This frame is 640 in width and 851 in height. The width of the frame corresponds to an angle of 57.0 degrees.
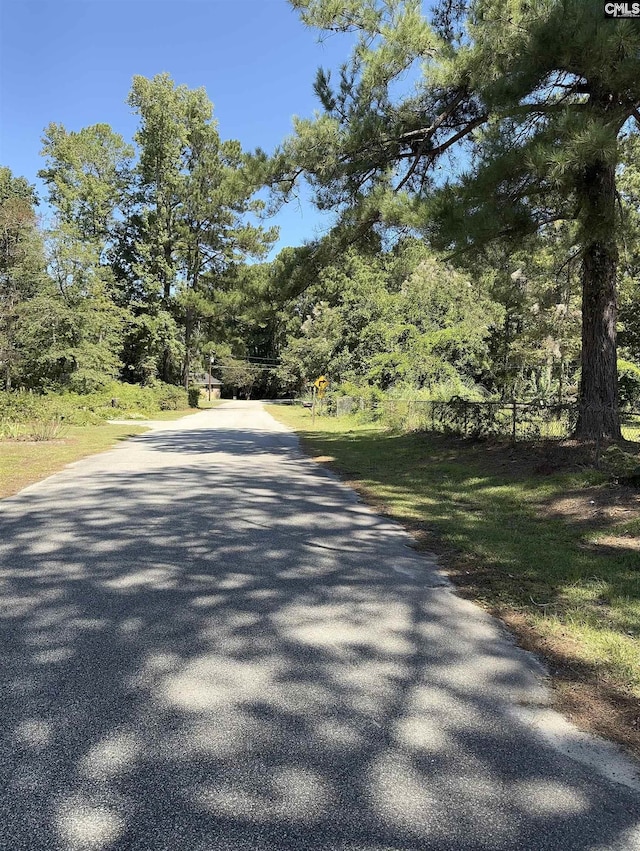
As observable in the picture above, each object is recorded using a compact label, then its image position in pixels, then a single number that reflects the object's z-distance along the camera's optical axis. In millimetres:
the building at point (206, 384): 89812
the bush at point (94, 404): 21281
